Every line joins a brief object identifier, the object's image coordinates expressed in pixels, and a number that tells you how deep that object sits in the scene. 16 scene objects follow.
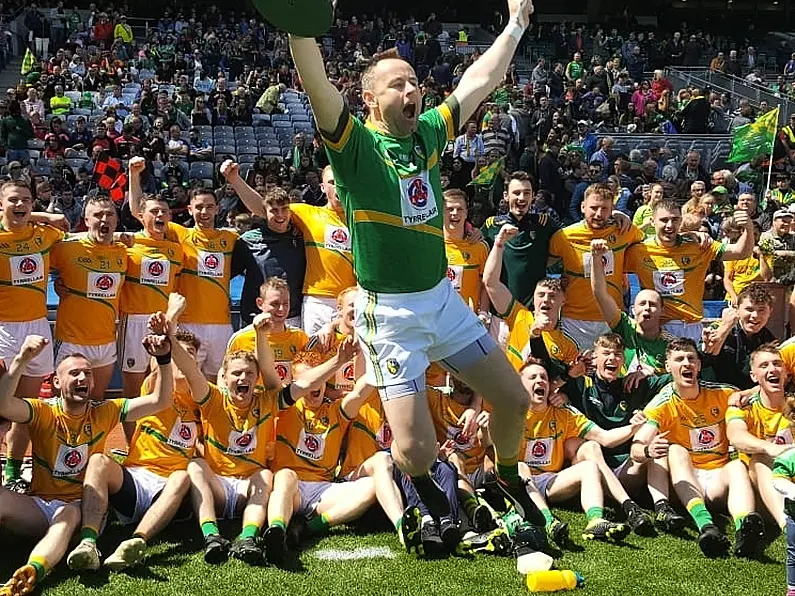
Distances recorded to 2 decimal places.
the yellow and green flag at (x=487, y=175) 13.39
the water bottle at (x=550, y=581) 4.41
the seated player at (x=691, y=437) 5.16
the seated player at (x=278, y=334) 5.74
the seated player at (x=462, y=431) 5.40
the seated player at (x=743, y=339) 6.05
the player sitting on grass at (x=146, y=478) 4.62
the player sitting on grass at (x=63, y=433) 4.62
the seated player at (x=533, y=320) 5.85
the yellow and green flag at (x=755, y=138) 13.66
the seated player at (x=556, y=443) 5.36
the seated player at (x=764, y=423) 5.09
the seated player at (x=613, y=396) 5.52
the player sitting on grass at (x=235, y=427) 5.06
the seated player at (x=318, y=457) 5.15
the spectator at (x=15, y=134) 14.22
